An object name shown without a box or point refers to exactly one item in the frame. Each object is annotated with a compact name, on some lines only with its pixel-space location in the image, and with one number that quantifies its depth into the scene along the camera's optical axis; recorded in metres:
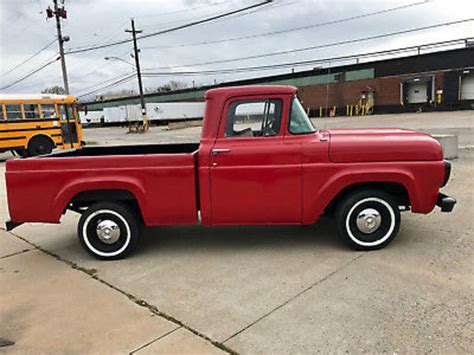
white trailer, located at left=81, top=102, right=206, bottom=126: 52.38
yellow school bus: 14.69
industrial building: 35.72
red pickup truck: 4.27
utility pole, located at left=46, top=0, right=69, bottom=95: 27.52
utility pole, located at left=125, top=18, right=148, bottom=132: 37.88
